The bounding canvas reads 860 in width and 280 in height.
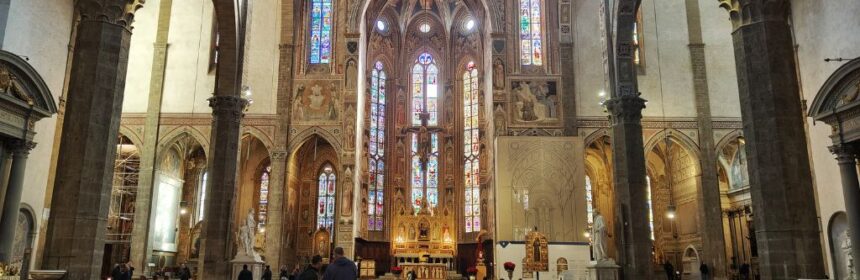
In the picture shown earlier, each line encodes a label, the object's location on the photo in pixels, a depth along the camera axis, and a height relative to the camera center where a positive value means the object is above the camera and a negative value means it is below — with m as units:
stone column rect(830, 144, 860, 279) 14.49 +2.05
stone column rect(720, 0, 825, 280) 10.22 +2.08
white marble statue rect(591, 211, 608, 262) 17.69 +0.81
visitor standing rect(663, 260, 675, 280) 25.64 -0.01
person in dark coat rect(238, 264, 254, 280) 16.12 -0.17
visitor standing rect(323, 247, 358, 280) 7.69 +0.00
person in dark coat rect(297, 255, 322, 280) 8.26 -0.03
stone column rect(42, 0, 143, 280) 10.64 +2.17
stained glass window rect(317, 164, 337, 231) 33.53 +3.76
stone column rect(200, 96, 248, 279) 17.08 +2.22
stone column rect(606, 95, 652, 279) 17.03 +2.25
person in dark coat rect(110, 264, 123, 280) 17.12 -0.12
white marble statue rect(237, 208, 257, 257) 18.50 +0.89
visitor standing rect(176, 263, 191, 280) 21.86 -0.17
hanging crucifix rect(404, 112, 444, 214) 35.44 +5.84
